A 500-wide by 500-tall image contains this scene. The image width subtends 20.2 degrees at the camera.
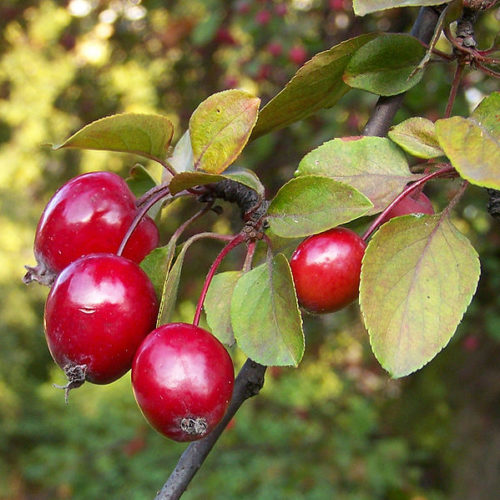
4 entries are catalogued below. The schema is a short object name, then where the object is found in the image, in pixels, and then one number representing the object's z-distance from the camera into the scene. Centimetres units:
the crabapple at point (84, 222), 32
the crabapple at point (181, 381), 29
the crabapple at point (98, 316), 30
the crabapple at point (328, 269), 30
